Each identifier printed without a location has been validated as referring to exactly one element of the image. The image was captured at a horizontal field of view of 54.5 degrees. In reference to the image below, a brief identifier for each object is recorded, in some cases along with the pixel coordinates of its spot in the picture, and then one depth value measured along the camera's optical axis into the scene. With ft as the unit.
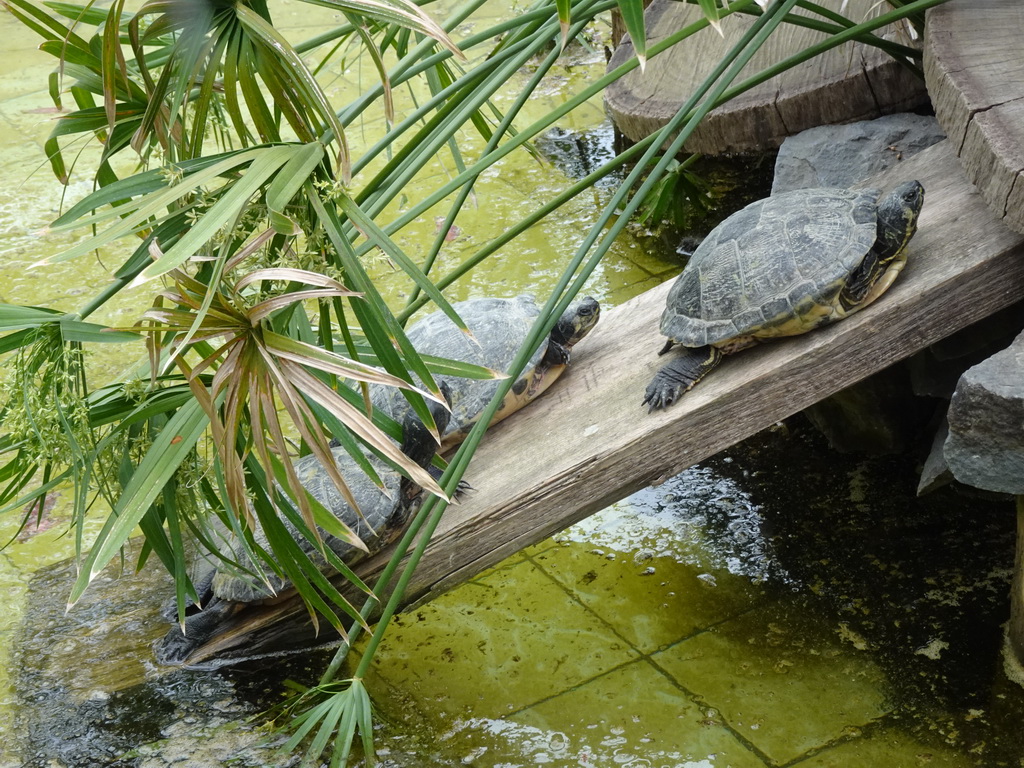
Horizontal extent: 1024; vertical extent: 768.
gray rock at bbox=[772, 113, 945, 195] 9.93
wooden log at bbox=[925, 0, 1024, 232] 6.75
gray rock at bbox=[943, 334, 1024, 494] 6.06
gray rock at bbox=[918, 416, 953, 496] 8.02
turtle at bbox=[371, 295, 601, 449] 8.36
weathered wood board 7.14
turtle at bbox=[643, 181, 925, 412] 7.14
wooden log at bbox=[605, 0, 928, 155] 10.27
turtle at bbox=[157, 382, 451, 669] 7.94
